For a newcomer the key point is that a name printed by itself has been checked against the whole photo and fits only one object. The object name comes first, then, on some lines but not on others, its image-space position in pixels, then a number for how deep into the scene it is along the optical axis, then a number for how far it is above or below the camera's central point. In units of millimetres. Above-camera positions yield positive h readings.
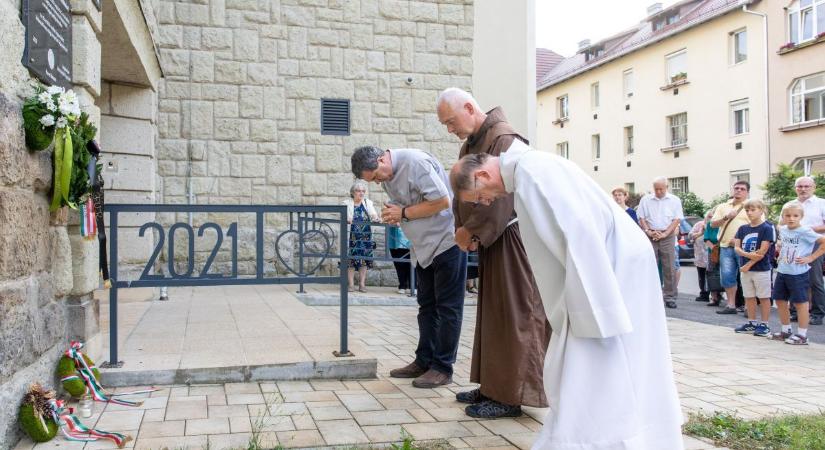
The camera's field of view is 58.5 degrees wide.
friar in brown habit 3980 -502
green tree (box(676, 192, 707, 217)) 26047 +538
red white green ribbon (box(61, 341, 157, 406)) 4105 -859
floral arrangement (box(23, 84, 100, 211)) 3588 +455
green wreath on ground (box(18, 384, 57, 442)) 3410 -899
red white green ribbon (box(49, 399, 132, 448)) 3502 -1010
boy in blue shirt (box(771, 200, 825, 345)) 7115 -521
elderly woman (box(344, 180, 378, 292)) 9680 -84
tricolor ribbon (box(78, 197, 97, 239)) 4371 +18
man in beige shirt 9125 -208
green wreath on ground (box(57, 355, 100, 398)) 3977 -847
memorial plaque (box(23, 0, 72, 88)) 3621 +970
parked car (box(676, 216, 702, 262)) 19609 -767
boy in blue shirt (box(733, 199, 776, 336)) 7559 -438
